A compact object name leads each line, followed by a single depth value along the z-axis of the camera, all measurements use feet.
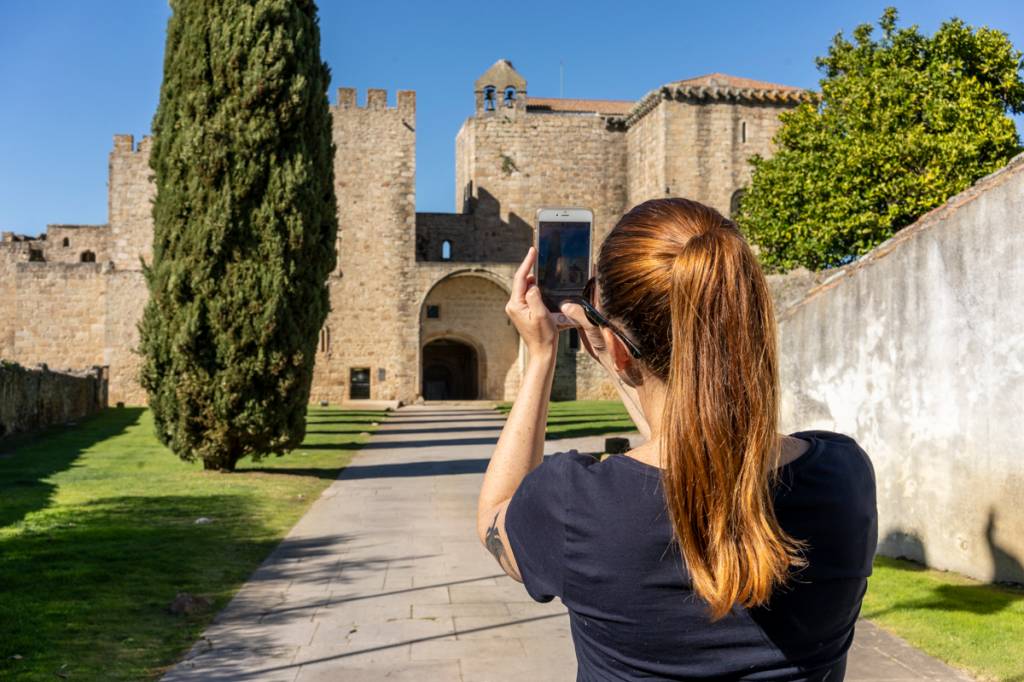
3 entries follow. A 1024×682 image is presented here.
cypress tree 43.45
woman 4.78
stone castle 123.75
